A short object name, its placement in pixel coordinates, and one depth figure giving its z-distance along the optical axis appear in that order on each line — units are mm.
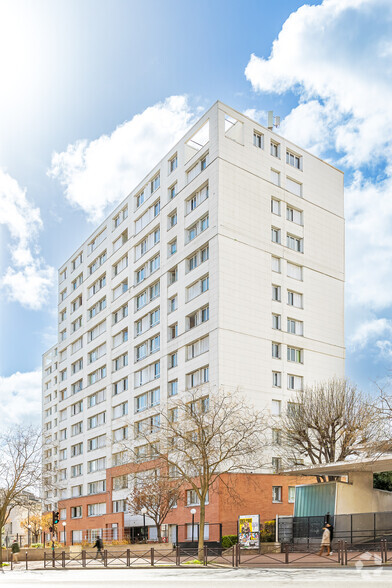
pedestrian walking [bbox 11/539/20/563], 49816
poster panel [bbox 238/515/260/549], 36375
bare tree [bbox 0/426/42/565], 46231
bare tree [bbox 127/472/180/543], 50406
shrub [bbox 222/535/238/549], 43469
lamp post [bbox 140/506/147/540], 51734
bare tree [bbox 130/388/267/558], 38250
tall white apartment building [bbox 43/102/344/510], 52844
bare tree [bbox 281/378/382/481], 46281
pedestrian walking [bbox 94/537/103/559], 45975
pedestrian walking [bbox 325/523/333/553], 30677
